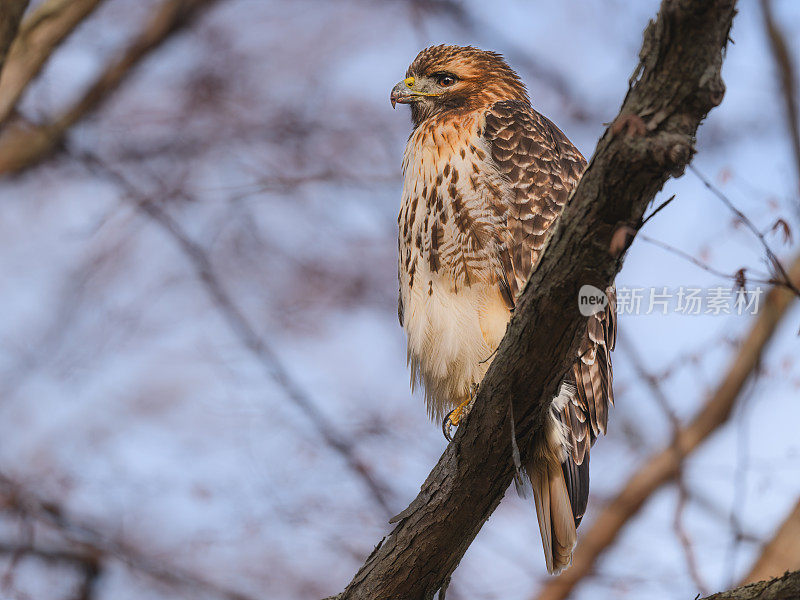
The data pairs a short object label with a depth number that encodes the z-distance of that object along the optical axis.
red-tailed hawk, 7.29
